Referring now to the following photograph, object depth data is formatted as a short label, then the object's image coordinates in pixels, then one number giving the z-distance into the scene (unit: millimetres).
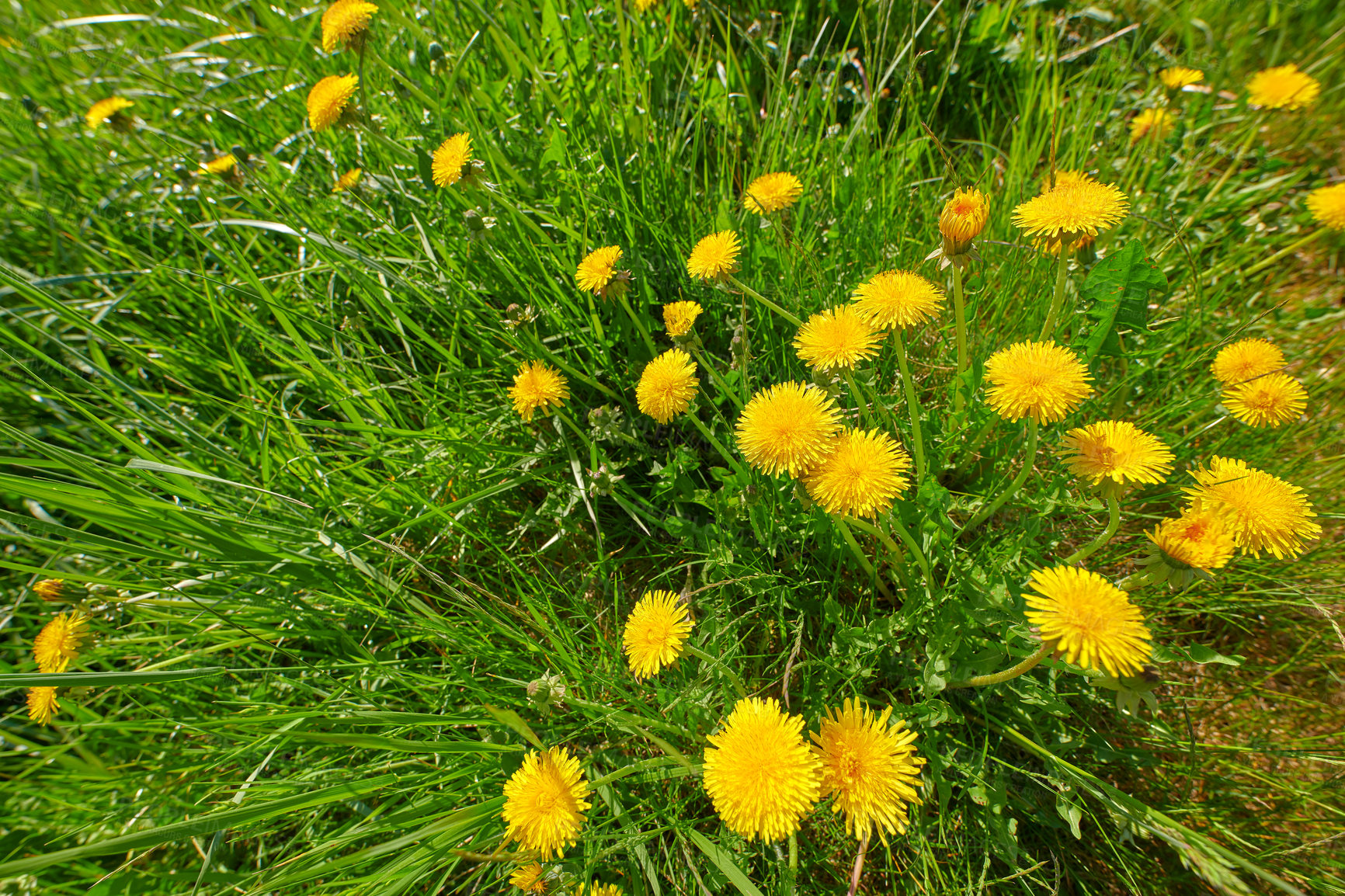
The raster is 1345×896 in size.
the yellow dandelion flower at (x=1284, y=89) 520
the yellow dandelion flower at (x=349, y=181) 483
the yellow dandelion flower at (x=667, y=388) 381
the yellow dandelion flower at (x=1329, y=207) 466
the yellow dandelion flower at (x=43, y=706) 412
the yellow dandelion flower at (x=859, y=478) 318
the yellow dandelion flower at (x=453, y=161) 428
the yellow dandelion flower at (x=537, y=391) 424
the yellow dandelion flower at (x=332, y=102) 447
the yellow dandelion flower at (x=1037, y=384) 319
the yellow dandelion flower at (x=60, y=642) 417
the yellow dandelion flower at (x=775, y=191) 418
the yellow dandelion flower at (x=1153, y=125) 515
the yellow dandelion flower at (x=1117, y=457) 322
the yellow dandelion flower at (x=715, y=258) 390
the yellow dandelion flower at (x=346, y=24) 448
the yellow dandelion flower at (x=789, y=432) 327
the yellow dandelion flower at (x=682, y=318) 395
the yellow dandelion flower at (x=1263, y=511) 329
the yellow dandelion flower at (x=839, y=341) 347
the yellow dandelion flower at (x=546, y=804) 325
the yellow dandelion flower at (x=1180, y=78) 495
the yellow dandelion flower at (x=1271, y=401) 374
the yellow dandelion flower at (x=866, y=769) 306
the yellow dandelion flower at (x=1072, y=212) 336
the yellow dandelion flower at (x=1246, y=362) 383
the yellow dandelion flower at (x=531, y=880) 339
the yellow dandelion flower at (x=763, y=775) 297
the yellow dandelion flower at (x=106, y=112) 561
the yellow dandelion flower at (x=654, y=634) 343
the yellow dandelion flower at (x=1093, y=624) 280
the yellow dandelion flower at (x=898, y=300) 346
